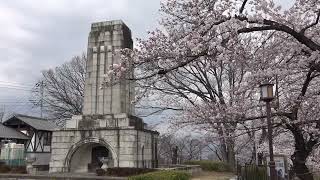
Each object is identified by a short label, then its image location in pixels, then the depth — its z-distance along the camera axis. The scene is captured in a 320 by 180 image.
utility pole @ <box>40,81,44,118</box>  37.80
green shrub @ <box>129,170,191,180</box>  12.37
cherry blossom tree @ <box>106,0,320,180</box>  7.55
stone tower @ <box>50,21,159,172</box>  18.92
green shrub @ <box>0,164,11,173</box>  20.26
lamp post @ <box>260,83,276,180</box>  9.74
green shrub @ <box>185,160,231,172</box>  29.19
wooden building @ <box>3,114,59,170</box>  35.84
